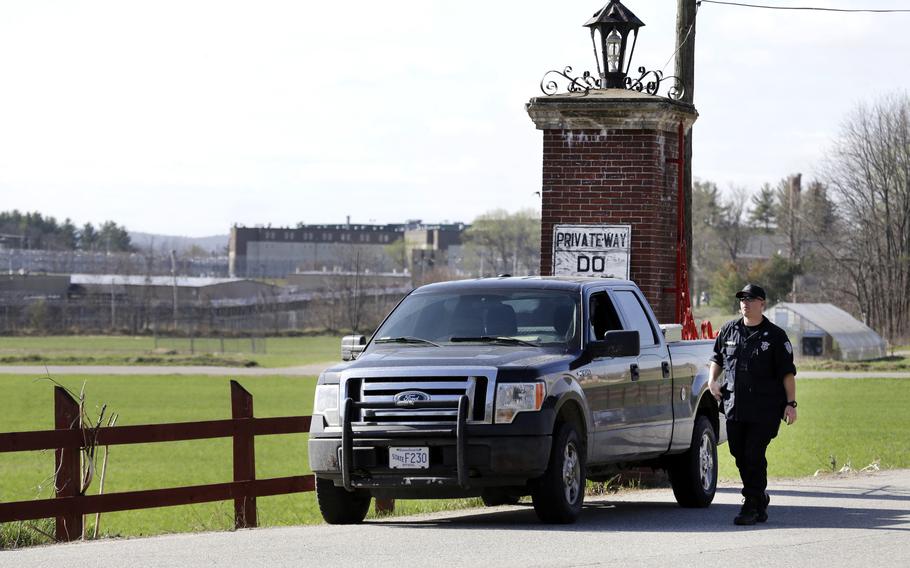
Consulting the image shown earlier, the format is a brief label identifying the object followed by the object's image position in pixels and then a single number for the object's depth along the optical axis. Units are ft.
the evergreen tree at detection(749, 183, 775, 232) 620.49
